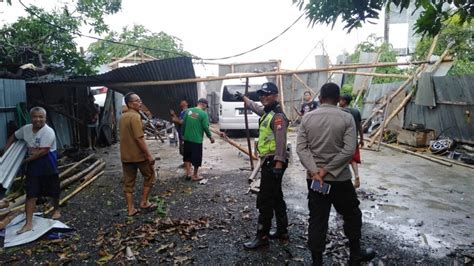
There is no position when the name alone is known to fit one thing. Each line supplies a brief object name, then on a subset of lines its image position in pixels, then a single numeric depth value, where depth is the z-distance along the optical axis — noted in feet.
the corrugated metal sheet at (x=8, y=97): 21.03
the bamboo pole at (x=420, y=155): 25.42
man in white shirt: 13.97
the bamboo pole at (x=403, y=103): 31.27
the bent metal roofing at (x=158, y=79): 17.89
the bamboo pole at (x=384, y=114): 32.36
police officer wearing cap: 12.03
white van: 38.91
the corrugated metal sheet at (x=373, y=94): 39.83
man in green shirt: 22.52
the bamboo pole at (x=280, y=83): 45.59
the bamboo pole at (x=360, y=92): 45.87
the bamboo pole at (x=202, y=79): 17.28
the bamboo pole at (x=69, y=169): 20.99
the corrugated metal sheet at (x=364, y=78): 43.74
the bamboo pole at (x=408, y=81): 32.56
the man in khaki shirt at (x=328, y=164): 10.12
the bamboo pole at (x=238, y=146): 25.28
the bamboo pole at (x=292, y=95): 53.93
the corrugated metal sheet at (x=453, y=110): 27.99
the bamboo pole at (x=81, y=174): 20.29
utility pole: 64.57
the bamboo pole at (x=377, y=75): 28.01
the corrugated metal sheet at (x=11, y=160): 14.74
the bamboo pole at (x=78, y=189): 17.52
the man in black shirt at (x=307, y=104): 29.13
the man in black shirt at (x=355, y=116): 17.84
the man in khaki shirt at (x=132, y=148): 15.46
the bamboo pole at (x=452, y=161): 24.68
